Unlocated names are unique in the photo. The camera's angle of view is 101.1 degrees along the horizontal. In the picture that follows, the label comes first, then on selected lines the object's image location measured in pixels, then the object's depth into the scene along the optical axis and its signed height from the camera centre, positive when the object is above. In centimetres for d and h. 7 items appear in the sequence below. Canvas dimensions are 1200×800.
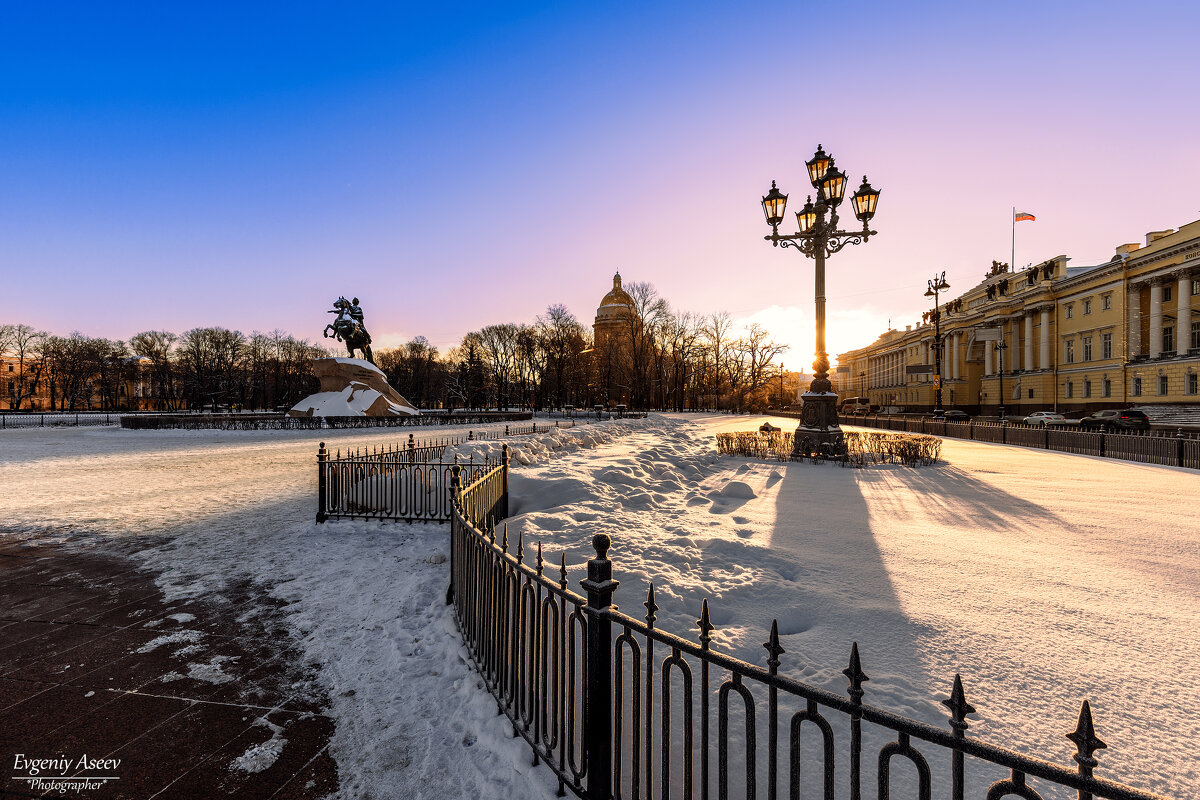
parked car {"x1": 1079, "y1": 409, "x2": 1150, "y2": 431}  2795 -145
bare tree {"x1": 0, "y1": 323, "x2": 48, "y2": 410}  6512 +638
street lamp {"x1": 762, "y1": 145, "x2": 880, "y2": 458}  1425 +454
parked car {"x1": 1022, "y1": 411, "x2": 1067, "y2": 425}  3444 -159
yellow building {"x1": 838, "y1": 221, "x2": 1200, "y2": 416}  3716 +592
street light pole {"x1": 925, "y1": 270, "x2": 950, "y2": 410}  2783 +617
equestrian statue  4053 +582
